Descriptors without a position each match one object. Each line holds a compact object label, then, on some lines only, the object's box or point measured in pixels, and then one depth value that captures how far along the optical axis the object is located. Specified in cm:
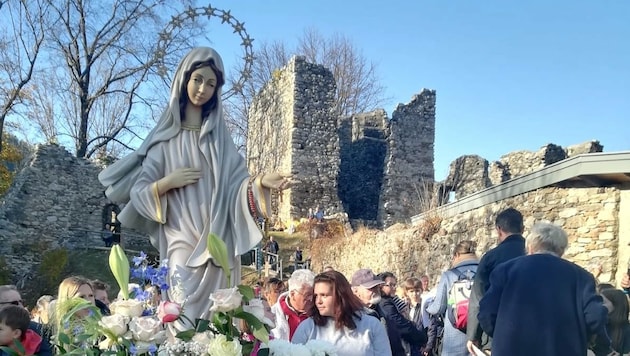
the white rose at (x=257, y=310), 240
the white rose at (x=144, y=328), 222
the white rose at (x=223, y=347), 217
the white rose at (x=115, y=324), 222
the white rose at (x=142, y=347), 223
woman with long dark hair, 389
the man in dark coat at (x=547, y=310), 374
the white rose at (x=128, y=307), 227
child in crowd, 310
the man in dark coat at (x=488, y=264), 459
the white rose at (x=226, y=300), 226
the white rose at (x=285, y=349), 255
